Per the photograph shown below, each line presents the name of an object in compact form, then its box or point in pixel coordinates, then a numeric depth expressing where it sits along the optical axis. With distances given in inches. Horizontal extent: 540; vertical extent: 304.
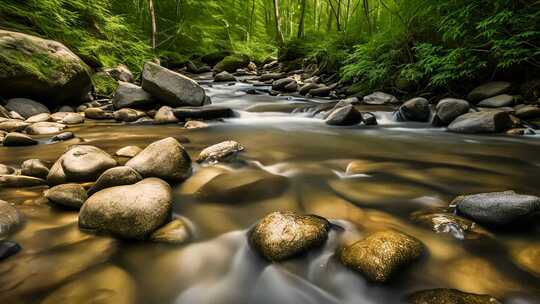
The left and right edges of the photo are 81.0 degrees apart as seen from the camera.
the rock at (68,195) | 86.1
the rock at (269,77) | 504.1
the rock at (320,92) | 357.1
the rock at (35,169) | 106.9
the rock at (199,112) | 231.9
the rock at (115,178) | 89.6
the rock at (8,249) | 65.8
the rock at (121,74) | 349.7
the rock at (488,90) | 224.8
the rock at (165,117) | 226.5
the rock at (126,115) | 228.8
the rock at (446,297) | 52.9
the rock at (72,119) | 214.9
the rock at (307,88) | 367.6
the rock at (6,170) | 107.2
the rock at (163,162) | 103.3
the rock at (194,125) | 212.3
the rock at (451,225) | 73.5
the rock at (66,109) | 245.3
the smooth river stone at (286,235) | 68.3
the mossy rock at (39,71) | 211.5
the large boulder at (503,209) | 73.4
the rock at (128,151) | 135.1
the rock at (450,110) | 206.2
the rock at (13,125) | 177.9
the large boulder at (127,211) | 74.0
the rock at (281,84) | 403.2
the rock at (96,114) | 234.5
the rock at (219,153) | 131.2
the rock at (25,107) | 211.3
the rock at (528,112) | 192.9
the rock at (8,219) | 73.7
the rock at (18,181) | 99.6
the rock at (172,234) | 75.5
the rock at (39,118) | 198.8
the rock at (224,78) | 510.9
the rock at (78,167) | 99.8
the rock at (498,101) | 212.5
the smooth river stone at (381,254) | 61.0
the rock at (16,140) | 150.1
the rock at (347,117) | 220.5
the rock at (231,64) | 643.5
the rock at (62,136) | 165.8
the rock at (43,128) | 177.7
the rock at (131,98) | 251.0
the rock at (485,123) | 180.4
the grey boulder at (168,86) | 248.2
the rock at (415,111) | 225.1
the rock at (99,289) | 57.5
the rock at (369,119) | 221.9
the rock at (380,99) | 286.4
